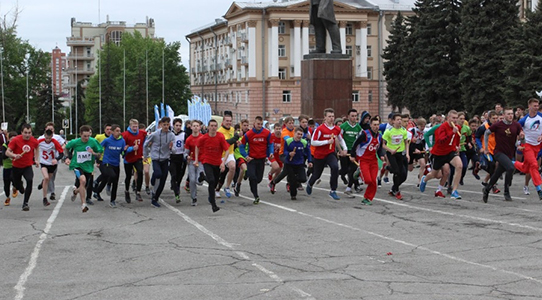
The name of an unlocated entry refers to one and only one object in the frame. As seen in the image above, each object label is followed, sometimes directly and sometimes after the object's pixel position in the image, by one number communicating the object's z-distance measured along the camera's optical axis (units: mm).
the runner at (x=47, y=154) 18297
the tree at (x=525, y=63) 45531
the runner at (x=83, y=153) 17016
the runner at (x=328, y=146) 18125
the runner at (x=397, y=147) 18328
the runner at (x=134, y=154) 18578
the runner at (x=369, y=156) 16875
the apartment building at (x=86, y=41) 166000
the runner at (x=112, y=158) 17734
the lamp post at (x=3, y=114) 86875
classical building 95000
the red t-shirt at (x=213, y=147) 16594
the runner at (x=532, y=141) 16859
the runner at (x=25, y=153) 17562
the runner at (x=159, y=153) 17641
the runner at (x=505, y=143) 17016
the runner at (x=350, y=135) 19609
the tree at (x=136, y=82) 102188
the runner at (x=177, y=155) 18375
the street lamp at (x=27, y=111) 101875
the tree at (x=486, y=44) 51969
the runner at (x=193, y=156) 17139
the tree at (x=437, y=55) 58031
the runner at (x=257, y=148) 18266
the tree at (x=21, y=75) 105181
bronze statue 29609
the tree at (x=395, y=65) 67938
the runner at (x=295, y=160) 18250
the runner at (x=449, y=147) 17656
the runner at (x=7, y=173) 18688
